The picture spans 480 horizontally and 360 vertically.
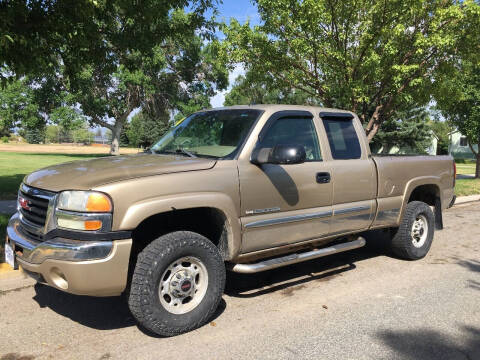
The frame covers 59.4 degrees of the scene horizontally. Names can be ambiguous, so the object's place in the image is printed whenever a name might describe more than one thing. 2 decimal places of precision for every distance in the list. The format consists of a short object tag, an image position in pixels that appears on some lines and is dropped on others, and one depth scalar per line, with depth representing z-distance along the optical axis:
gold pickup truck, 3.11
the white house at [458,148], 52.25
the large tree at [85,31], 4.86
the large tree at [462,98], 12.16
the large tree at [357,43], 10.24
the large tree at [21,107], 34.12
